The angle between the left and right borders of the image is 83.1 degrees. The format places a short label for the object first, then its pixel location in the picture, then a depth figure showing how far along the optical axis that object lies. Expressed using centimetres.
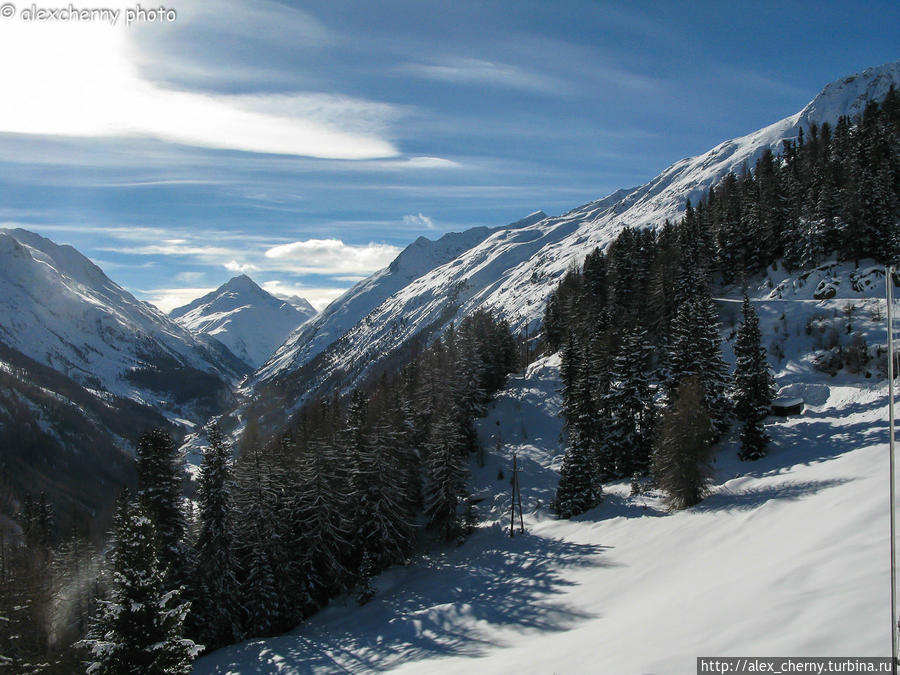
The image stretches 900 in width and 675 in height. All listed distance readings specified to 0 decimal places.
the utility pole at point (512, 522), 4197
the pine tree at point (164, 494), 3209
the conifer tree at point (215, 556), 3275
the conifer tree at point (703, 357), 4250
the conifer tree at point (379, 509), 4091
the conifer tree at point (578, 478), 4244
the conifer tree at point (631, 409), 4666
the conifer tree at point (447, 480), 4569
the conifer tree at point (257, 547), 3406
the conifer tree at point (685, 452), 3338
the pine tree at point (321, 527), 3803
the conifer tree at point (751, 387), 3888
